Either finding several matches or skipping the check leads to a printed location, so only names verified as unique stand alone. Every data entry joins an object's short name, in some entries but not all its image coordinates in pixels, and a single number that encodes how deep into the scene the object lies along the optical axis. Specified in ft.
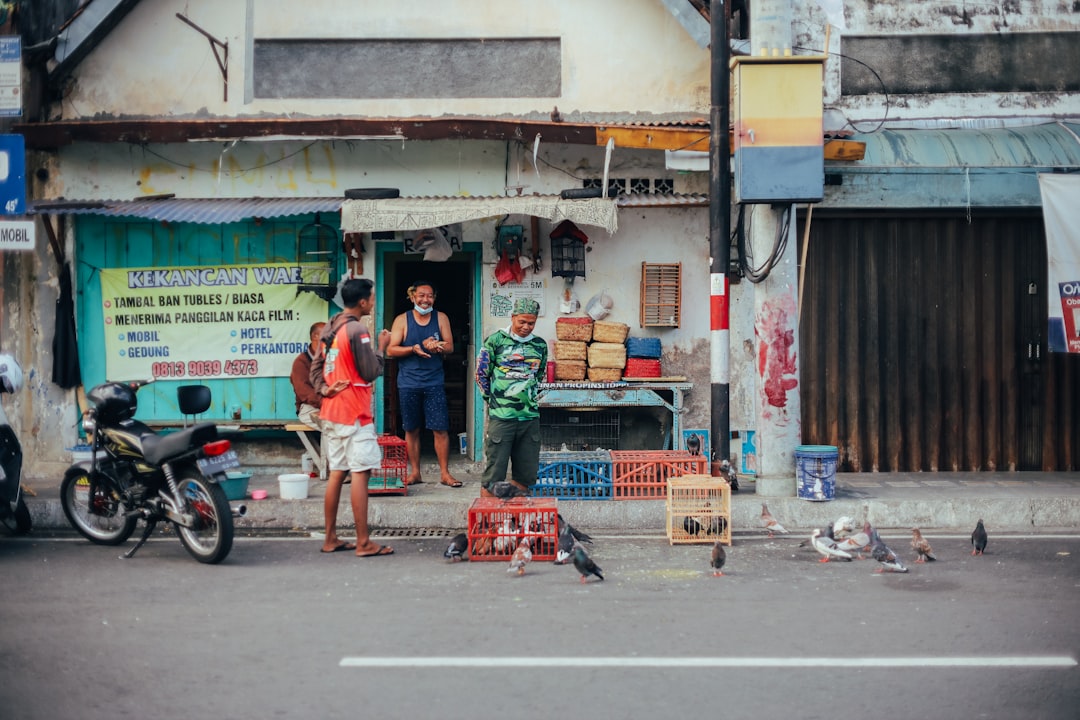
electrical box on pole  34.01
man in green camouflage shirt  30.83
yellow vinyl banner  41.16
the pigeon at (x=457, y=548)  27.20
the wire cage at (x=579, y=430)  40.81
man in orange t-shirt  28.07
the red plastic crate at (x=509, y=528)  27.66
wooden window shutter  40.75
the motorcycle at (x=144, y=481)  26.99
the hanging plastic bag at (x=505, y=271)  40.86
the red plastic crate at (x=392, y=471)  35.29
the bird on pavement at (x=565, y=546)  26.73
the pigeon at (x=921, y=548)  27.20
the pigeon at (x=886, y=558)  26.11
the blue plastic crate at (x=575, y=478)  33.37
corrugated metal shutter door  40.37
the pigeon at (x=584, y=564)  24.39
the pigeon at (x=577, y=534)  27.31
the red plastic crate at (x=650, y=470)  32.50
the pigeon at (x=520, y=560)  25.71
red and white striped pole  34.58
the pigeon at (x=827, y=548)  27.45
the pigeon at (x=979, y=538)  28.04
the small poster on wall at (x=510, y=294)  41.06
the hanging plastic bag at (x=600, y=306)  40.65
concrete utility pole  34.76
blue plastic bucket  33.40
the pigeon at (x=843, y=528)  28.02
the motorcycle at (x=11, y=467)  29.45
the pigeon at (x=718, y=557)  25.45
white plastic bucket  34.09
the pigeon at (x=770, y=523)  31.35
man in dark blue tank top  36.94
